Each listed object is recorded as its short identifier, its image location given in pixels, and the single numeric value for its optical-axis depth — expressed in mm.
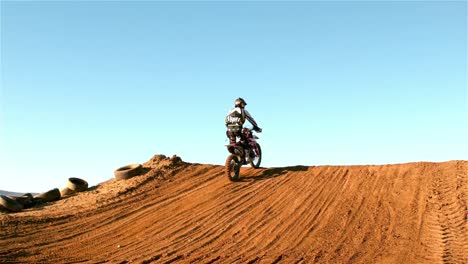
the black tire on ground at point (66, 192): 17734
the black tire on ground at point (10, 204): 15391
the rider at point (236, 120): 15680
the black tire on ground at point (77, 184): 17766
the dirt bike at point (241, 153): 15414
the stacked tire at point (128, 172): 17547
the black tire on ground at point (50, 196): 16688
